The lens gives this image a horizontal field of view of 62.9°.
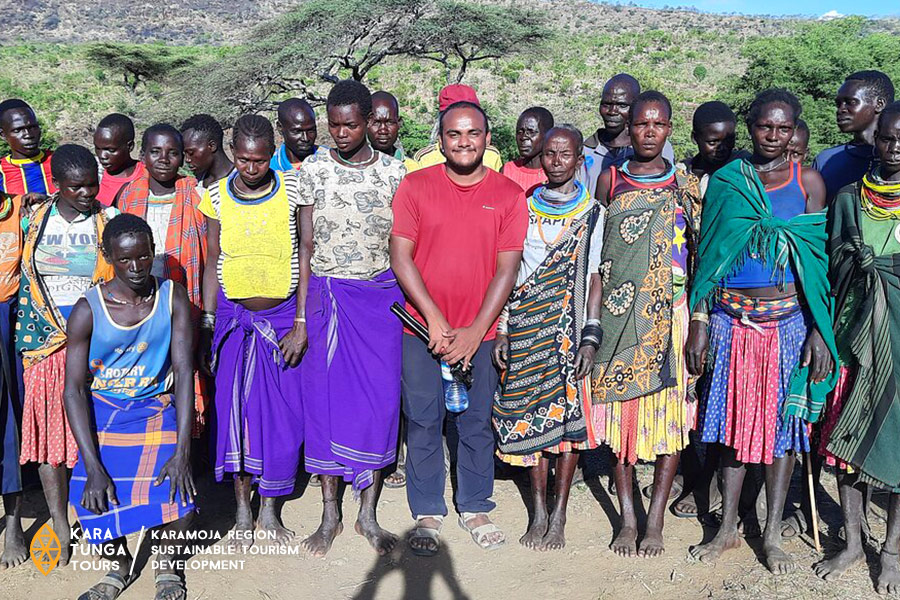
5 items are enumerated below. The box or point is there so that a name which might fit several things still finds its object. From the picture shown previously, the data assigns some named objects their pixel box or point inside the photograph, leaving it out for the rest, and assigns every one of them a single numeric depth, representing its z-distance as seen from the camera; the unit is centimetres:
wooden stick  354
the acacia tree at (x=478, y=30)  1828
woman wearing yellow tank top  351
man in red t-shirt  337
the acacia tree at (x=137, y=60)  2355
